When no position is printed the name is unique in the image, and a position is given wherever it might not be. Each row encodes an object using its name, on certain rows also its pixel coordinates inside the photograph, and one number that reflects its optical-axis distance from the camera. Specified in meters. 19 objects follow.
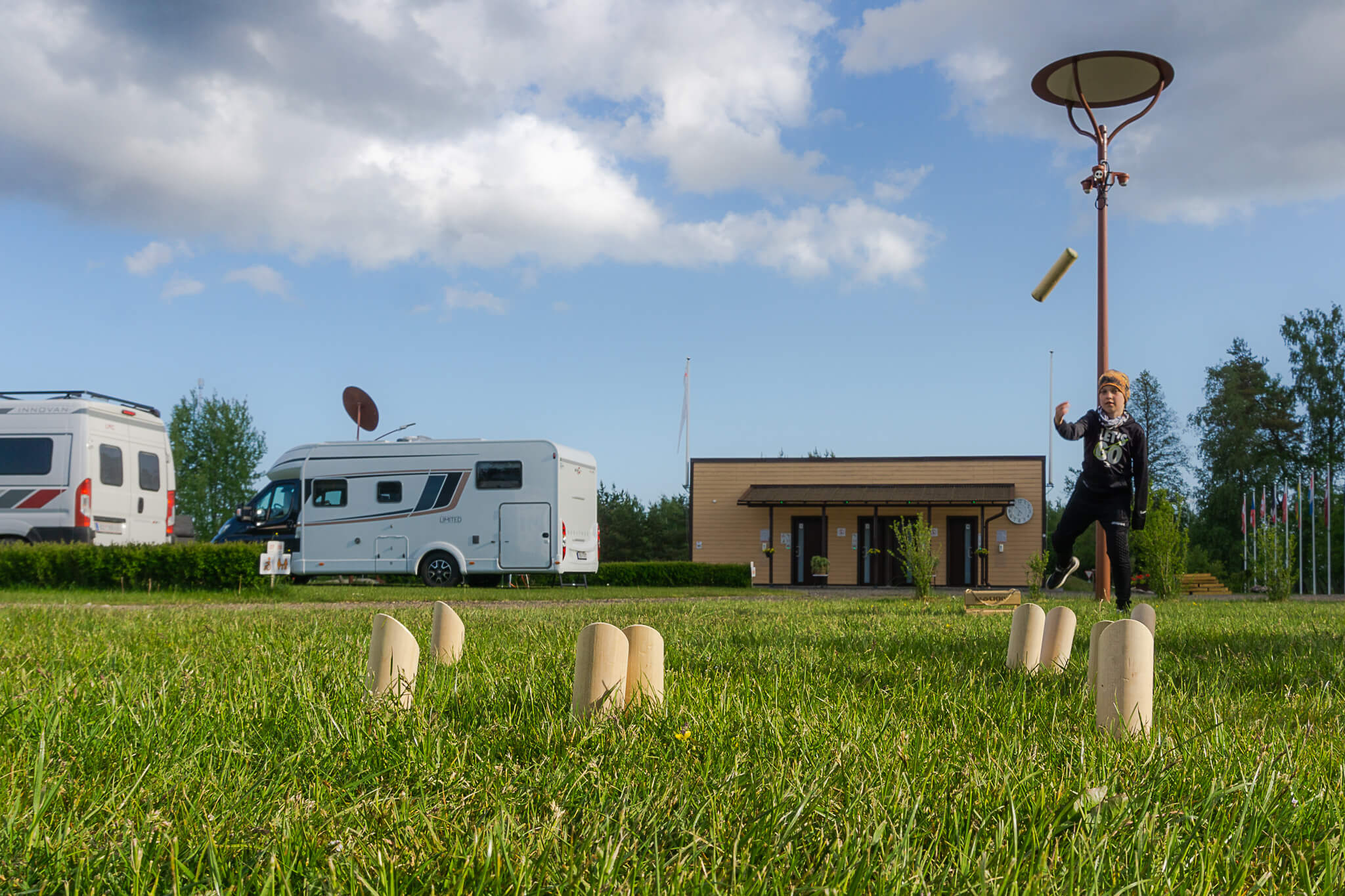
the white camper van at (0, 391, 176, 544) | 17.16
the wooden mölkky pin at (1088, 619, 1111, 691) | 2.53
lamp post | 10.81
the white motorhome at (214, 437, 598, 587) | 20.03
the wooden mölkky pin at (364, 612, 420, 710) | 2.70
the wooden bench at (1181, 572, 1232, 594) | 22.19
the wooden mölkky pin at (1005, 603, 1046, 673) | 3.49
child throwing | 7.82
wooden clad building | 30.62
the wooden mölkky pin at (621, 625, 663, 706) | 2.45
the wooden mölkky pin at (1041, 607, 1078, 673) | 3.38
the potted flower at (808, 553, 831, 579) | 30.30
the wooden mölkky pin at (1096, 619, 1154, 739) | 2.29
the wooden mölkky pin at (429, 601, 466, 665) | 3.50
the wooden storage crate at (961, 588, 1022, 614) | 9.48
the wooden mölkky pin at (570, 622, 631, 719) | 2.28
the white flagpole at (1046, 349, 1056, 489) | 30.59
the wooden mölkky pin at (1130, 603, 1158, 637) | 3.26
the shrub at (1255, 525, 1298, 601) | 17.44
